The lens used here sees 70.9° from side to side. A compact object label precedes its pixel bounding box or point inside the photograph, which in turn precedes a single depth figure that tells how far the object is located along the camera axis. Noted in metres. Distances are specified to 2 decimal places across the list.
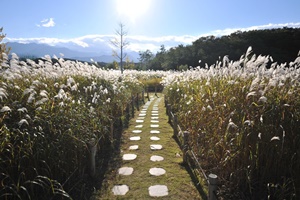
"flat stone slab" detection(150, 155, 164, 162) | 4.30
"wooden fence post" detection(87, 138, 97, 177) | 3.48
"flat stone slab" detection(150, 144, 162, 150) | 4.94
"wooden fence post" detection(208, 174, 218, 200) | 2.54
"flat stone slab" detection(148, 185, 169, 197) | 3.11
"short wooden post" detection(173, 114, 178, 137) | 5.72
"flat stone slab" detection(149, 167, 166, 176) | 3.73
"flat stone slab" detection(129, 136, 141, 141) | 5.62
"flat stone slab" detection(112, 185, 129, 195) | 3.18
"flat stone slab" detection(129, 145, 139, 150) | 4.96
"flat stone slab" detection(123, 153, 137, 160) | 4.43
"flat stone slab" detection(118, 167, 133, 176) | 3.79
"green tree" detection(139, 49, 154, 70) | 78.12
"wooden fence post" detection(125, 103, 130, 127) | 7.85
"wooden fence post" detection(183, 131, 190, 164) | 4.16
